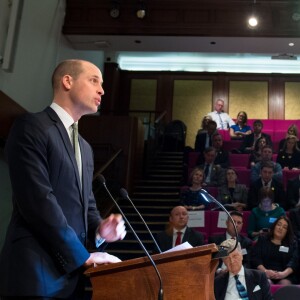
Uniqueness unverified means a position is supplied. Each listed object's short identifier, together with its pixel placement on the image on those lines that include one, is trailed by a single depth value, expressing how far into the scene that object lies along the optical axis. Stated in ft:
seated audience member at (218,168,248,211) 19.06
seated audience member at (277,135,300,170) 22.16
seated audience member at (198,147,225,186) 20.24
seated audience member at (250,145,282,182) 20.17
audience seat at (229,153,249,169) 23.67
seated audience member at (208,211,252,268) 14.70
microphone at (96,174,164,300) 4.11
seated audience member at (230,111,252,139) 26.96
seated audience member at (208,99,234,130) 29.07
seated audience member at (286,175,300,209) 18.70
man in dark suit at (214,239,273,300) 11.19
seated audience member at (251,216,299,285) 14.20
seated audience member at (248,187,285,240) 16.67
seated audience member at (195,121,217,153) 24.63
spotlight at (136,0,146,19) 23.62
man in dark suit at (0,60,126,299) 4.18
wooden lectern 4.26
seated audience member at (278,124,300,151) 24.01
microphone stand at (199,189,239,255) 6.31
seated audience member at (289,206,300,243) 16.72
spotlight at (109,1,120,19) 23.88
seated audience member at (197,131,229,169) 22.09
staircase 17.67
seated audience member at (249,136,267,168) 22.65
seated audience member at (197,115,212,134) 25.65
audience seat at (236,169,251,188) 21.46
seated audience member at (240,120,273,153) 24.80
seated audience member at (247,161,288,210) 18.71
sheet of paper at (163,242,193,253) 4.57
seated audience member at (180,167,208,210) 18.53
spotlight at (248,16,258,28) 22.68
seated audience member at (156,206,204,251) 15.09
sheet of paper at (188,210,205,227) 17.08
